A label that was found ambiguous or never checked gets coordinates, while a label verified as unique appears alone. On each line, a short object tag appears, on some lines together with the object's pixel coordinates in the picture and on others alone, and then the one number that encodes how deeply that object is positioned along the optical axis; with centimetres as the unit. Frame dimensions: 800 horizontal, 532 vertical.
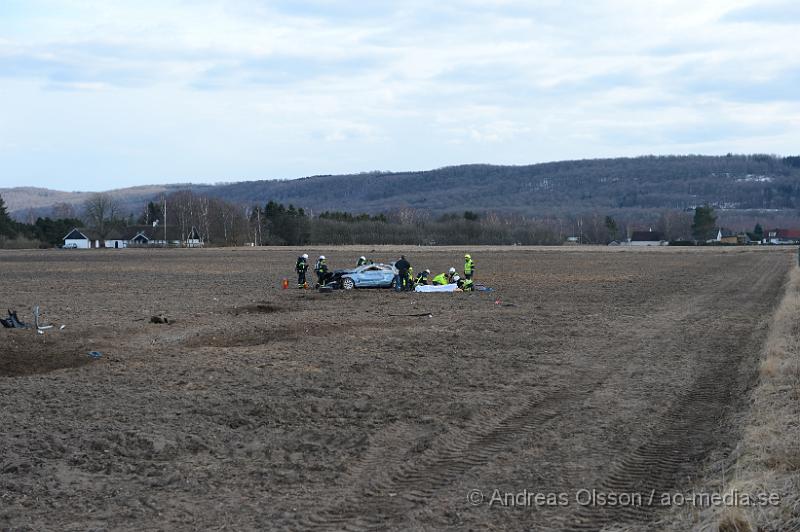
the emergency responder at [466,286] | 3300
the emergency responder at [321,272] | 3431
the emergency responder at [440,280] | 3347
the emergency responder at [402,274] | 3293
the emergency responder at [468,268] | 3338
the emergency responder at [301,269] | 3478
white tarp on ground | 3265
